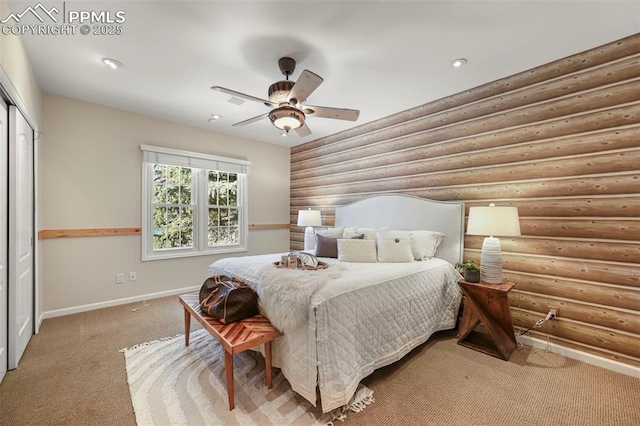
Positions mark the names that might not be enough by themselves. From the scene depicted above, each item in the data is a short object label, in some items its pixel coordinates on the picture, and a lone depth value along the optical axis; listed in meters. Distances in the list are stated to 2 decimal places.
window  3.89
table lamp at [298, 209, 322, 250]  4.35
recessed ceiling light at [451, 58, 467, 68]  2.45
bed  1.68
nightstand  2.34
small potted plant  2.47
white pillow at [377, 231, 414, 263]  2.80
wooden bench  1.70
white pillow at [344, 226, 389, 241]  3.18
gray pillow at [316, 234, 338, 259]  3.13
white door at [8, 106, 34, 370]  2.08
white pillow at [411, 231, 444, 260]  2.93
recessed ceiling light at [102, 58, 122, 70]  2.47
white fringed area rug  1.63
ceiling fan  2.19
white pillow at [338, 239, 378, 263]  2.86
